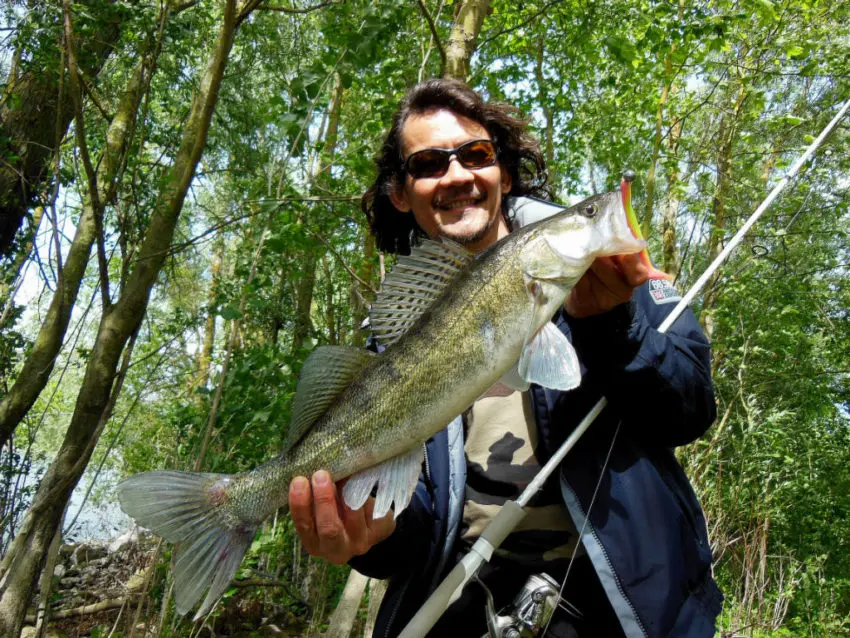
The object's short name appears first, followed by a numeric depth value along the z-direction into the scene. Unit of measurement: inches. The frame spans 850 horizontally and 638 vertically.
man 64.6
